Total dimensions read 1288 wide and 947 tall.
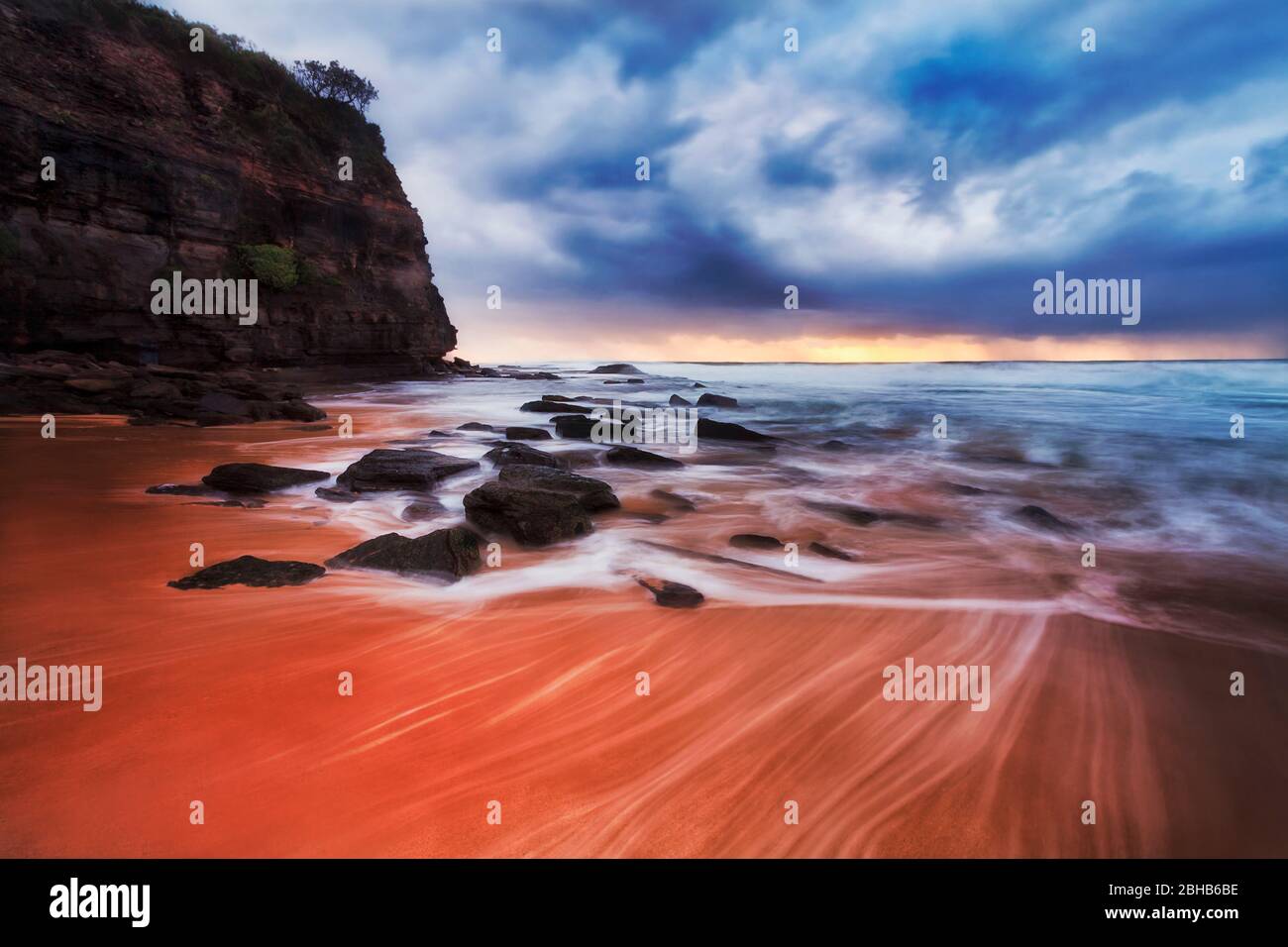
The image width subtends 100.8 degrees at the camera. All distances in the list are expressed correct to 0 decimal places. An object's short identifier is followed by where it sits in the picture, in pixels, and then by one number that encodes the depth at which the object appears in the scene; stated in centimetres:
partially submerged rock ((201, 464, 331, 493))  659
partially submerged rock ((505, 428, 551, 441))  1356
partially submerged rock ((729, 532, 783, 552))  588
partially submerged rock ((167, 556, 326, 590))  395
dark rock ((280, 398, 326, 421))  1421
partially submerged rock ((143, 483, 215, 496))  627
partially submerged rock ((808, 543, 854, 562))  571
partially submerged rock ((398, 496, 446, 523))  636
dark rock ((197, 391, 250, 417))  1294
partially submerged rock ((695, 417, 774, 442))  1437
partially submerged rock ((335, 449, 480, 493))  740
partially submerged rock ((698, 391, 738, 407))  2603
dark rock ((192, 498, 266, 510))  598
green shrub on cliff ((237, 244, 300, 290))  2125
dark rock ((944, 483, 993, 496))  923
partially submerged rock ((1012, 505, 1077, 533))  712
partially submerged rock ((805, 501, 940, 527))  735
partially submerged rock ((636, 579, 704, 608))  424
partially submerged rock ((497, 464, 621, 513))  675
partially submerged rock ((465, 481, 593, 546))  558
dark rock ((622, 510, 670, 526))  682
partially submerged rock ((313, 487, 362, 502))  681
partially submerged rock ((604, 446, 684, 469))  1062
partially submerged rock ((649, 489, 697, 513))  761
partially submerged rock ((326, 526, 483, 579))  446
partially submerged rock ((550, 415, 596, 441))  1429
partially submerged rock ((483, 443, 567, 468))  931
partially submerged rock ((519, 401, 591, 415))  2056
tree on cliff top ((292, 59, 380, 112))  2966
